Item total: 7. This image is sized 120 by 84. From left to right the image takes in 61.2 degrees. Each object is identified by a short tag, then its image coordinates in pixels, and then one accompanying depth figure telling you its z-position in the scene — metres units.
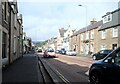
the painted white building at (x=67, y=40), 40.25
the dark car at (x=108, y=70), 3.63
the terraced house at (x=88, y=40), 22.76
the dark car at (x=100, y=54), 14.99
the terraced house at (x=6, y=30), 7.48
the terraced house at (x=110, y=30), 18.01
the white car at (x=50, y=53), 18.21
